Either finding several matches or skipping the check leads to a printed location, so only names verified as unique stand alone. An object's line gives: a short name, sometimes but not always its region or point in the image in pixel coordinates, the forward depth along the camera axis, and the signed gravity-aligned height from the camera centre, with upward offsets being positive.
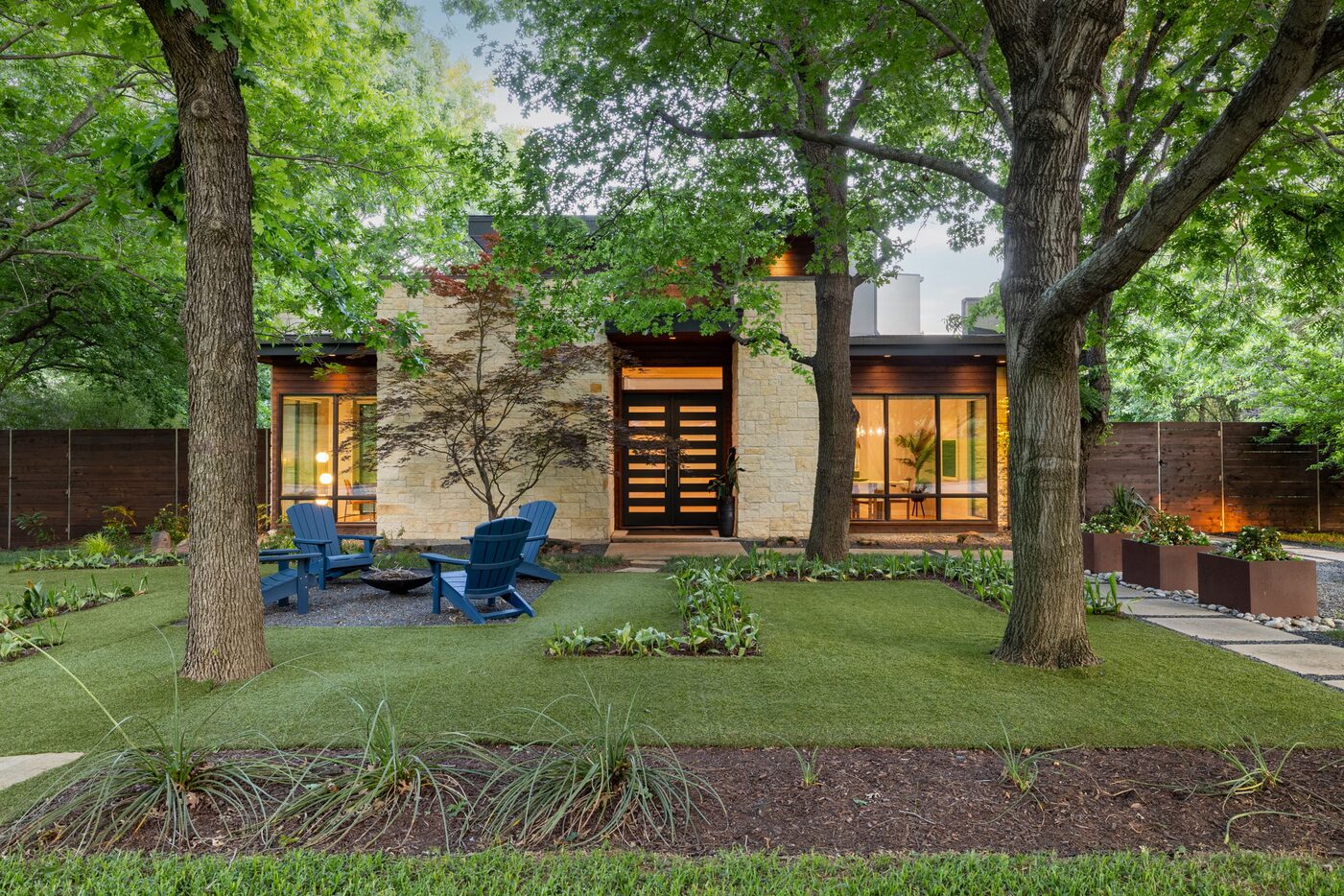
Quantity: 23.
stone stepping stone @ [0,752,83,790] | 2.56 -1.24
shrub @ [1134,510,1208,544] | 6.73 -0.69
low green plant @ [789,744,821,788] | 2.42 -1.15
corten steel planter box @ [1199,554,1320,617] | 5.38 -0.99
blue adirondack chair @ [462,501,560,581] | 6.98 -0.80
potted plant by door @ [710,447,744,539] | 10.27 -0.49
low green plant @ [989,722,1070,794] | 2.38 -1.15
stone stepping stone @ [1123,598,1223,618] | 5.61 -1.25
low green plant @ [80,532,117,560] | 8.83 -1.19
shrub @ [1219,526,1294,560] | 5.55 -0.67
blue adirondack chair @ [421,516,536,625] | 5.28 -0.89
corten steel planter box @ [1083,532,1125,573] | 7.36 -0.96
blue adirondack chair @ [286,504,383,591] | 6.54 -0.78
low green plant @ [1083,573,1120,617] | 5.31 -1.11
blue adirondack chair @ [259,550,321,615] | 5.73 -1.06
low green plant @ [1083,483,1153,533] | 7.60 -0.58
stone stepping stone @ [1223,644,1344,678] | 3.95 -1.22
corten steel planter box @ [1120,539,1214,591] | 6.50 -1.00
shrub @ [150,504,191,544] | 9.95 -0.95
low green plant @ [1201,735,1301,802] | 2.34 -1.13
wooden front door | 11.34 -0.06
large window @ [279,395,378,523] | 10.96 +0.02
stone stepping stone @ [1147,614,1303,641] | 4.79 -1.23
